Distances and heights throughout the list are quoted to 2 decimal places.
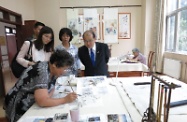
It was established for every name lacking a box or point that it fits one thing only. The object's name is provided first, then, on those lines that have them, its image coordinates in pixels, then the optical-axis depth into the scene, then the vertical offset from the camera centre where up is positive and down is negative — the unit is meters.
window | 3.91 +0.40
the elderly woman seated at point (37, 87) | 1.10 -0.31
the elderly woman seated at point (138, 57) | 3.27 -0.32
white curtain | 4.48 +0.29
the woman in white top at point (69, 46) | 2.15 -0.04
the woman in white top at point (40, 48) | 1.82 -0.05
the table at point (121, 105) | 0.98 -0.44
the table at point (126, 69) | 2.97 -0.51
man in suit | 2.03 -0.19
